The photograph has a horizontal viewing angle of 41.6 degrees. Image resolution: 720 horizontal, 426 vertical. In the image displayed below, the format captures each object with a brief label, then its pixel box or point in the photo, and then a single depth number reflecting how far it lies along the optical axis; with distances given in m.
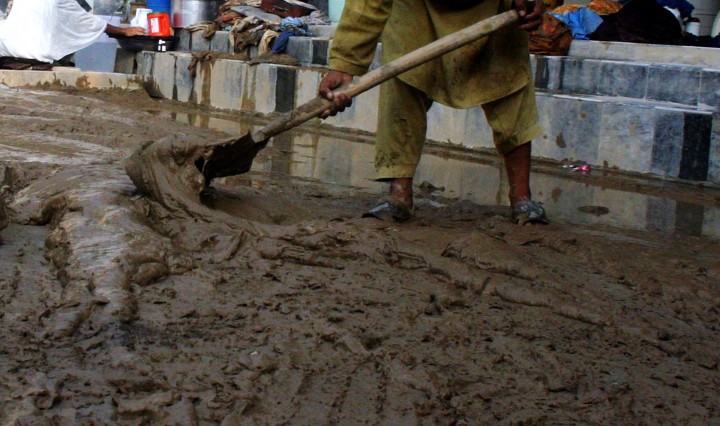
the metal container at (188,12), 10.70
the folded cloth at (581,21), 6.86
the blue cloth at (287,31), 8.63
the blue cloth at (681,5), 7.29
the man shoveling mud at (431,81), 3.53
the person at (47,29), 9.45
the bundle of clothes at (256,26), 8.74
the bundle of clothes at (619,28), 6.48
